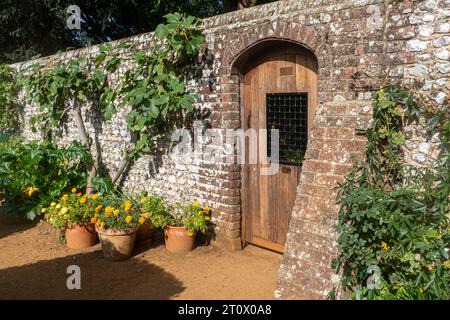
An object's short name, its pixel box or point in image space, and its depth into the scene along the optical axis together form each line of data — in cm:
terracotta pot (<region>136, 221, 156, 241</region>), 594
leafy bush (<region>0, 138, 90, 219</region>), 684
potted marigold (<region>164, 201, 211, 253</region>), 553
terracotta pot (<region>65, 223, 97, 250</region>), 595
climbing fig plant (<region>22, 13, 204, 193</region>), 558
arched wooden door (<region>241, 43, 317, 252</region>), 487
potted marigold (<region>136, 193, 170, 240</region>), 580
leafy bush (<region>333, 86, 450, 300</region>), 315
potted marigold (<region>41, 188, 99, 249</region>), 591
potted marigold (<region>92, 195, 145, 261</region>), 545
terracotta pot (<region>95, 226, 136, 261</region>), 544
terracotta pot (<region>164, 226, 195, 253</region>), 561
